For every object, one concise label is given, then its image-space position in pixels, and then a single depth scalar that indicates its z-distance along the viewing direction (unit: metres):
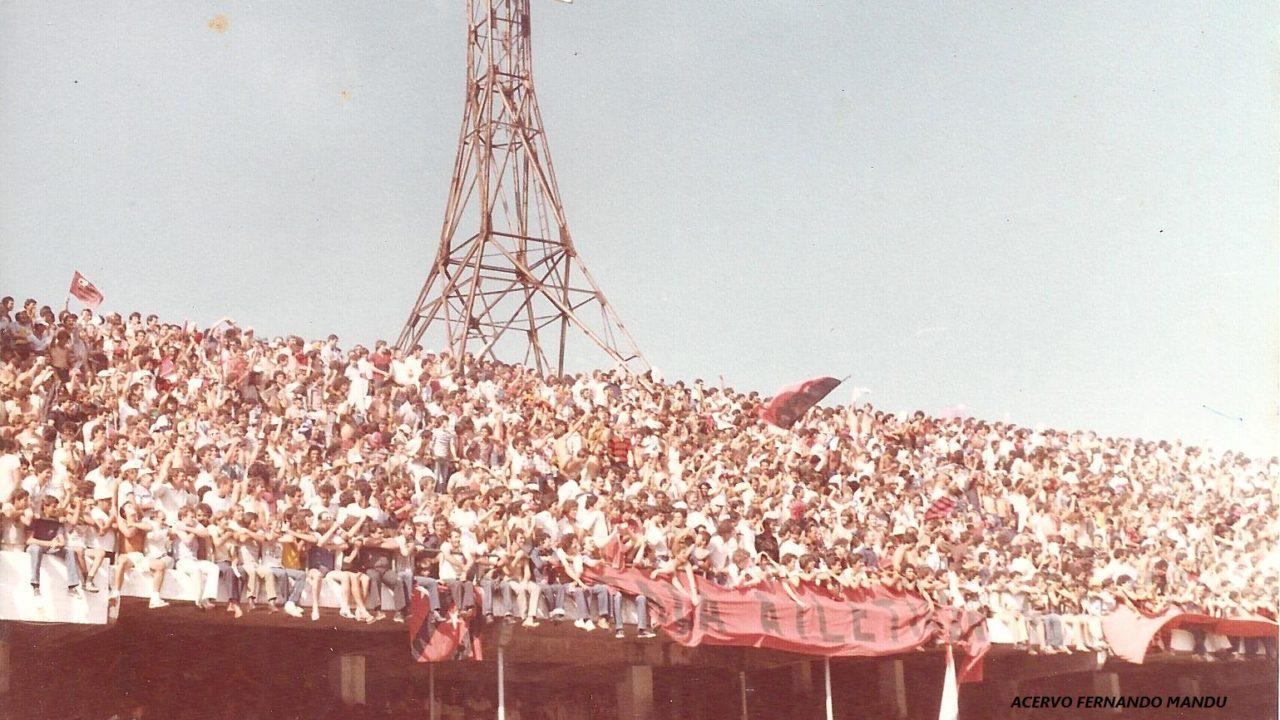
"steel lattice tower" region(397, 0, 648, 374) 29.47
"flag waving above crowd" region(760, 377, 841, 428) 26.89
